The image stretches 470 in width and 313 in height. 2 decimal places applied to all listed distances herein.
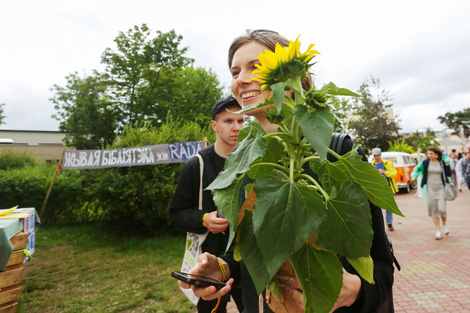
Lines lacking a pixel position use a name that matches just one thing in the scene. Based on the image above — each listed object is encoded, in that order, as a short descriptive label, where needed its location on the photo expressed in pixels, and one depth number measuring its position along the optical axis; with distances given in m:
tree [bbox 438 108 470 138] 65.21
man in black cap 2.50
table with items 3.80
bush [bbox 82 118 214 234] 7.45
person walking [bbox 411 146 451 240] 7.48
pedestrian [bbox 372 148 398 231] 8.10
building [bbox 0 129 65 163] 43.91
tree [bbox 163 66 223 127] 21.75
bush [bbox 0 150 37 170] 22.98
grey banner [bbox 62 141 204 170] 6.90
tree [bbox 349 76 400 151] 25.08
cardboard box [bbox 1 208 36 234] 4.70
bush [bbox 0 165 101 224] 10.11
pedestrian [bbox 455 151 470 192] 9.95
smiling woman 0.62
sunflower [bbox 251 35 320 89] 0.73
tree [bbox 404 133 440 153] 31.15
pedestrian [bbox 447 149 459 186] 16.25
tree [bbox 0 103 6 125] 29.67
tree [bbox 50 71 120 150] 22.11
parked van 17.24
